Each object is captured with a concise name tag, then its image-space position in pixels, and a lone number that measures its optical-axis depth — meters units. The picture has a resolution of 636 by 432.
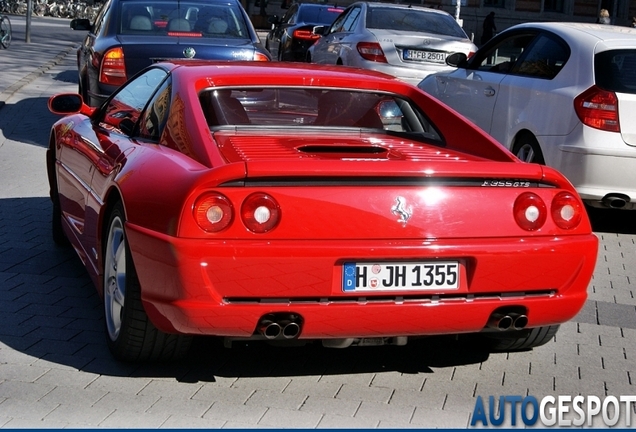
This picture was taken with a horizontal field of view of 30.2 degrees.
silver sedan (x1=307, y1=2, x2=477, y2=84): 14.66
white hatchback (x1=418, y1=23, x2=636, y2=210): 8.75
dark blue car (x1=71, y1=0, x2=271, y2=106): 11.32
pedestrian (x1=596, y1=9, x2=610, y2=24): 30.69
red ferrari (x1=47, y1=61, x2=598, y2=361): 4.61
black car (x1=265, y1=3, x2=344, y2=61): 23.59
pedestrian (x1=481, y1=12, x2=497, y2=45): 46.16
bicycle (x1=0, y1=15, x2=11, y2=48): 26.67
